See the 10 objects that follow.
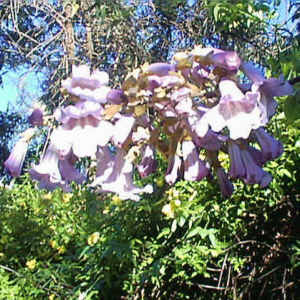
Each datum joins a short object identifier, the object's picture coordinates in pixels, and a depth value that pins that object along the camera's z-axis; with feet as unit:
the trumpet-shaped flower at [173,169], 2.52
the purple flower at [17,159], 2.66
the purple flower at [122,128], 2.38
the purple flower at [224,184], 2.65
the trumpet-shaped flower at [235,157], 2.48
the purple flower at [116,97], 2.38
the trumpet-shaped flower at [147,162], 2.51
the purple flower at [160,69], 2.39
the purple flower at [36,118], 2.56
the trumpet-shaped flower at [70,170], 2.40
